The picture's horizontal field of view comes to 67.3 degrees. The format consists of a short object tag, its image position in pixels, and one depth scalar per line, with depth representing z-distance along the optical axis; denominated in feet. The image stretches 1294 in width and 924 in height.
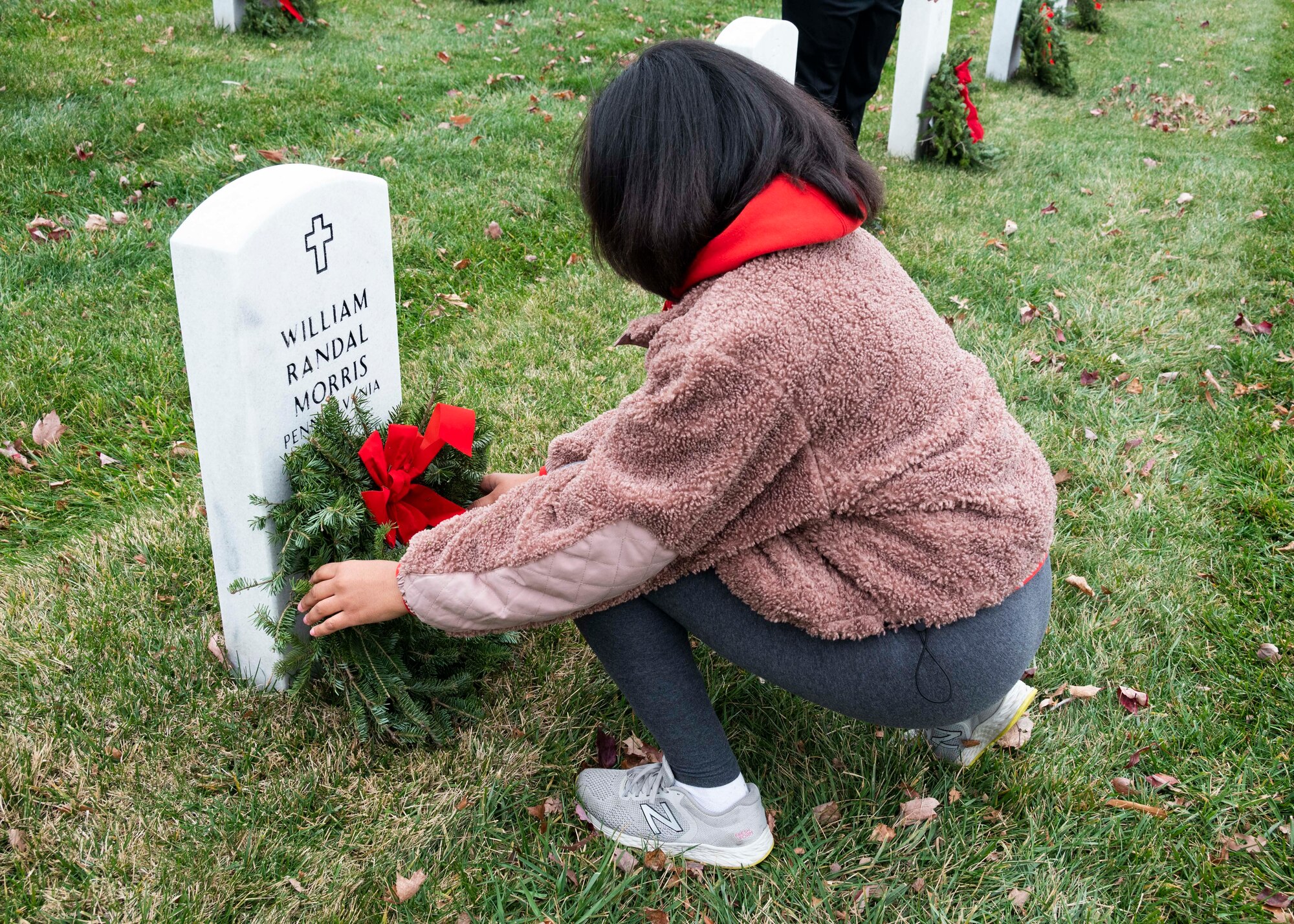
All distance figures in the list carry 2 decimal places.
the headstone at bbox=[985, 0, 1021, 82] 26.53
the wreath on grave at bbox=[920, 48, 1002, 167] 19.22
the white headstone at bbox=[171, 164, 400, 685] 5.90
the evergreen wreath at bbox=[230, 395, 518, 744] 6.62
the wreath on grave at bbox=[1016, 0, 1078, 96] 25.71
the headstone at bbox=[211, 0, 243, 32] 21.70
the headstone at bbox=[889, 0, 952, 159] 19.07
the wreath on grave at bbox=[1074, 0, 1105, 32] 33.78
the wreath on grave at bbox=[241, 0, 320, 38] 21.94
